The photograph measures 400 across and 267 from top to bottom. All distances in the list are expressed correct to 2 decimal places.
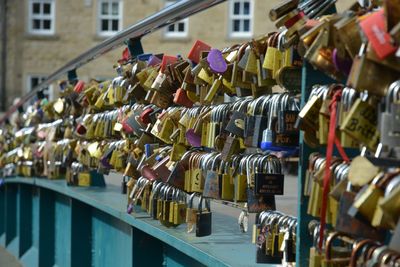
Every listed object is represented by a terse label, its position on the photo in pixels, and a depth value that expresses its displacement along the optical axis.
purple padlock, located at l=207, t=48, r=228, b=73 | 4.58
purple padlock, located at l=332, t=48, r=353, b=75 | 3.02
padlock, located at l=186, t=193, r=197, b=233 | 5.21
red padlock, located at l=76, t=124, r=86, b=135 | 8.84
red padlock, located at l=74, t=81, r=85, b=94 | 9.66
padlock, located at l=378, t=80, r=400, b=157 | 2.66
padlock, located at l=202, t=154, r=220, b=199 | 4.65
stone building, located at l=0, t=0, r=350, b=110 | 46.26
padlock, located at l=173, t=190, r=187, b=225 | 5.42
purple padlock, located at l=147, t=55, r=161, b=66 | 6.41
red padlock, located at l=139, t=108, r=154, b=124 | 6.30
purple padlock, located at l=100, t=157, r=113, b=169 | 7.60
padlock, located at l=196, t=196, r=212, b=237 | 5.11
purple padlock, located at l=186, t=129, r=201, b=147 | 5.14
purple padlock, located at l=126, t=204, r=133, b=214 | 6.44
